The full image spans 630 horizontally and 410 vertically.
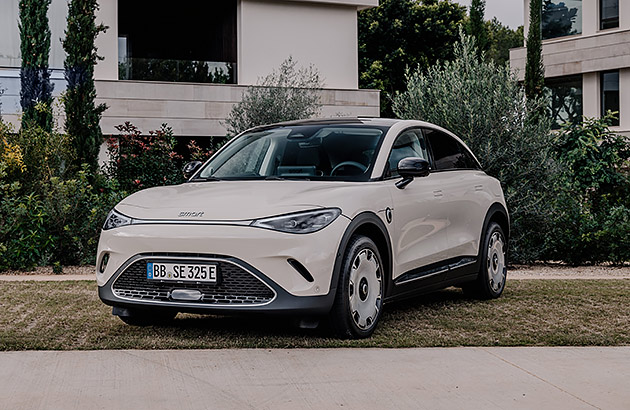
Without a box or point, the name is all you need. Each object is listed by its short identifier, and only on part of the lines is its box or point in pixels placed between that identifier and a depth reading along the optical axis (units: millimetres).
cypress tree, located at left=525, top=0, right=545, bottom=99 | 33250
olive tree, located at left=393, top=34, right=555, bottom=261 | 12844
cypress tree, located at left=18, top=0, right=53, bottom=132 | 19422
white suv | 6082
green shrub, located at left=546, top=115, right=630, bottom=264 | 13406
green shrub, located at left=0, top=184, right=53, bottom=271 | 12078
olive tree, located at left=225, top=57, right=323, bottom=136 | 16469
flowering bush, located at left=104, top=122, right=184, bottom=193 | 15086
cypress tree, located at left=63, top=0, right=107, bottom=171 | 16016
